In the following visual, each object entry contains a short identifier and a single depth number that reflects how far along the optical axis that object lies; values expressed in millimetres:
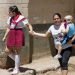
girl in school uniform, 8773
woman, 8312
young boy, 8336
